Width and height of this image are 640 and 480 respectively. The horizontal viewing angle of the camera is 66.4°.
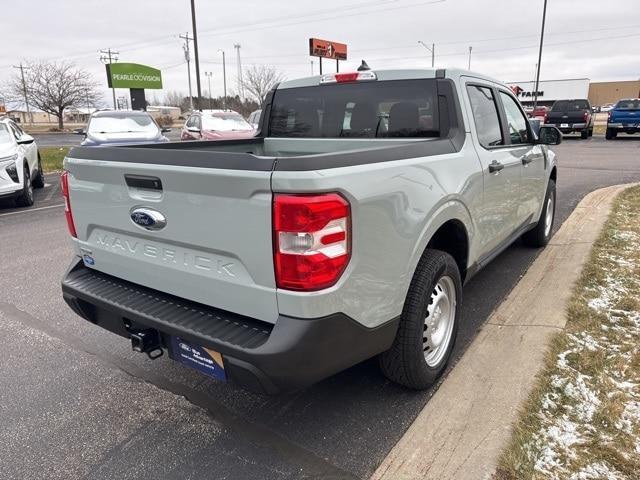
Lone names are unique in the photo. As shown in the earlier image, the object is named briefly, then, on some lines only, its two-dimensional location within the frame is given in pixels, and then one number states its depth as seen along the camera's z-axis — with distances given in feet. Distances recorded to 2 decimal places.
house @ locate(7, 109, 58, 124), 298.97
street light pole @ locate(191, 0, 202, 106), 81.20
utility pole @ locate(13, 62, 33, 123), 183.42
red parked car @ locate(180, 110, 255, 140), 47.52
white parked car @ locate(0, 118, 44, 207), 27.81
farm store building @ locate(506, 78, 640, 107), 215.10
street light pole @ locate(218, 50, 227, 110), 212.84
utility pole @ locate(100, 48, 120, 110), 234.38
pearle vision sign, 143.13
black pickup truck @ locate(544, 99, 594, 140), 74.95
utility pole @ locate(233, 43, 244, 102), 206.80
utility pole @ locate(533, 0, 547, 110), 102.59
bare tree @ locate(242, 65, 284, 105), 198.39
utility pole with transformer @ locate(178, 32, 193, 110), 170.05
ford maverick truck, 6.51
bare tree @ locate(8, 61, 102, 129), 173.37
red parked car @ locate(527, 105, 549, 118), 108.06
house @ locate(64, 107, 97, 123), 265.54
